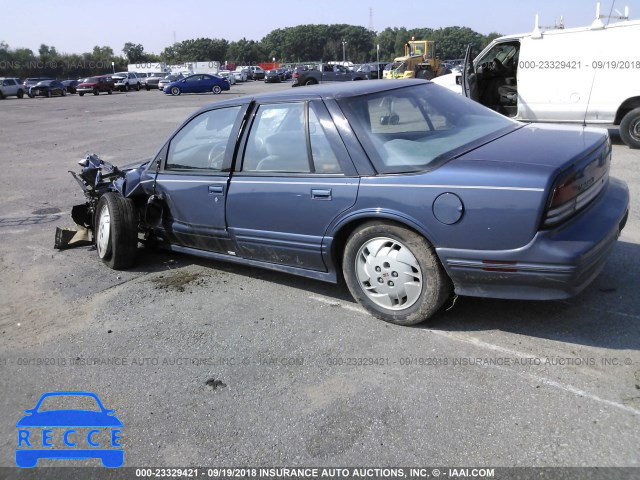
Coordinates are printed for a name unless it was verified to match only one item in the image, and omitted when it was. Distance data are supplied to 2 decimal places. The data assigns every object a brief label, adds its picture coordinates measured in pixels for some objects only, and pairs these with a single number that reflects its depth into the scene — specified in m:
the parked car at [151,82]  49.71
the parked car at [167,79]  45.54
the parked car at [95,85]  44.09
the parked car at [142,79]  50.36
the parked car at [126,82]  48.09
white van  9.28
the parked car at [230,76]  56.86
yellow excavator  31.95
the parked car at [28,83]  45.52
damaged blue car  3.25
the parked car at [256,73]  65.62
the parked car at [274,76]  55.18
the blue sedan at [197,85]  38.44
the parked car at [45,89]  44.59
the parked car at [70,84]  47.84
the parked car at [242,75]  59.77
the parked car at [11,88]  43.69
